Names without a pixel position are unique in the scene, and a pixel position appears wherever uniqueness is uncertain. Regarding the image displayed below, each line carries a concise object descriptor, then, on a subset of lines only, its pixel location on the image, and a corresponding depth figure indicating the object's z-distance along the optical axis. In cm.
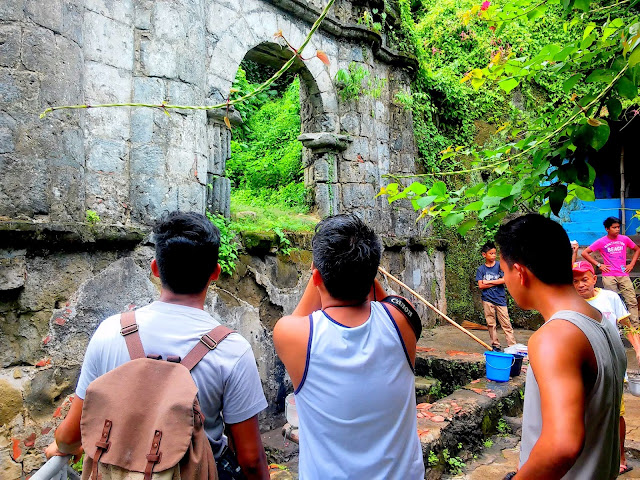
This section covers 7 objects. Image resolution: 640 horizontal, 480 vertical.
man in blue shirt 604
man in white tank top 128
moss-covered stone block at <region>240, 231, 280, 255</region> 416
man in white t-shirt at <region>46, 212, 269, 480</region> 129
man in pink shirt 571
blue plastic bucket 438
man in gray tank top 111
